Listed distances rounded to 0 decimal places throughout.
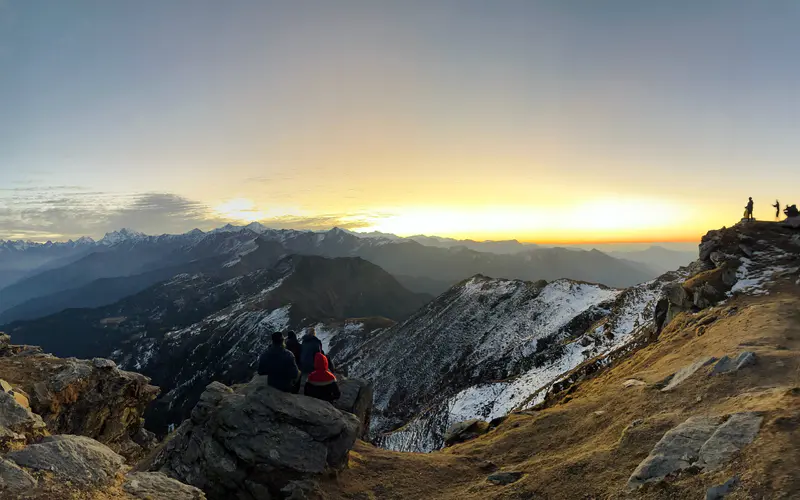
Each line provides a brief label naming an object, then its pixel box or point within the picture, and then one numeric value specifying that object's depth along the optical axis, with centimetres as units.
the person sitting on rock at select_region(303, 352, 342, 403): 1670
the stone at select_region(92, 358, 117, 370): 2381
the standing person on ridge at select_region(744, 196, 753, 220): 4199
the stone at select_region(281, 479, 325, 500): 1318
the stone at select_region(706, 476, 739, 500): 879
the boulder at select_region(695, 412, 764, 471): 1003
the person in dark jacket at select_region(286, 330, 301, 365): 1877
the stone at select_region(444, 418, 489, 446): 2627
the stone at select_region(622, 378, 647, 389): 1974
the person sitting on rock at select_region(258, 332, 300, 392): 1602
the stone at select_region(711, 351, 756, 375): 1597
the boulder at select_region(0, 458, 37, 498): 830
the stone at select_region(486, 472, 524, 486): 1424
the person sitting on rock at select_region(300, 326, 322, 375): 1755
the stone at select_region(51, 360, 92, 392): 2073
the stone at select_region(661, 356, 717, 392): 1734
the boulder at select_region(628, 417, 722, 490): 1060
